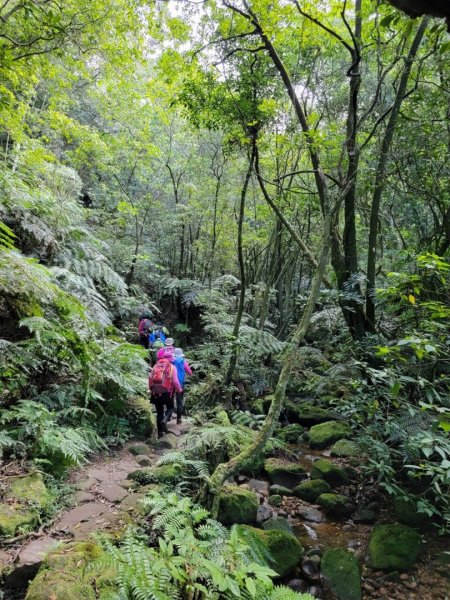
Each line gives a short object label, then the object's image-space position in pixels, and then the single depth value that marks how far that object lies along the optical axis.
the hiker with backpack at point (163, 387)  6.48
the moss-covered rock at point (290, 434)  7.28
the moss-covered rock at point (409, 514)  4.39
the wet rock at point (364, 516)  4.75
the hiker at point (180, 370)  7.26
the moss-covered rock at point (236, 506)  4.23
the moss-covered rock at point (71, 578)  2.44
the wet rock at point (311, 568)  3.80
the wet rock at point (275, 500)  5.16
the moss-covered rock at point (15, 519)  3.13
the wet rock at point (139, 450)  5.86
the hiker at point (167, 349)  7.04
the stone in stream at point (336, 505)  4.92
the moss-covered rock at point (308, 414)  8.08
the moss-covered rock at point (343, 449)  6.15
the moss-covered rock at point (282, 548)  3.71
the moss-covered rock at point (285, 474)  5.68
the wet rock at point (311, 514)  4.88
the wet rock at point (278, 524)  4.37
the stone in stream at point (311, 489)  5.28
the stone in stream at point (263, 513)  4.62
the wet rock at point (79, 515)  3.56
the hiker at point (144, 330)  11.81
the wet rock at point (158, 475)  4.51
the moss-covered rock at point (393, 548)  3.95
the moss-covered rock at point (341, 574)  3.65
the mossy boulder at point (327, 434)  6.93
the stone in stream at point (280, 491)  5.39
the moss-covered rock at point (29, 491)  3.54
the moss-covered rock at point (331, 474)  5.47
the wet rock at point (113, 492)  4.21
